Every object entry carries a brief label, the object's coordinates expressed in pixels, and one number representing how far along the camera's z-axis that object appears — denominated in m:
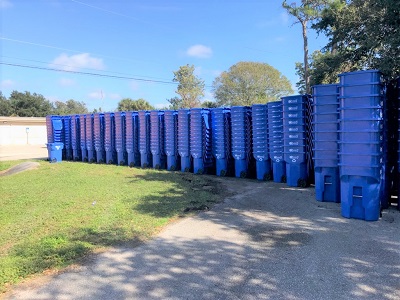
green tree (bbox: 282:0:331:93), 19.74
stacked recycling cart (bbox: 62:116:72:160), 17.03
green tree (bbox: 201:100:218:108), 44.19
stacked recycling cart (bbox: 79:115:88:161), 16.02
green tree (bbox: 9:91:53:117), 58.31
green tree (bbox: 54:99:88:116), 81.75
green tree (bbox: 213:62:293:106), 42.31
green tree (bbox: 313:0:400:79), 7.45
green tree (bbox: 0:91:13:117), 56.41
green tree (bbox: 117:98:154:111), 48.97
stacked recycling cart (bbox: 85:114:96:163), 15.57
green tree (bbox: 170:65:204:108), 42.48
